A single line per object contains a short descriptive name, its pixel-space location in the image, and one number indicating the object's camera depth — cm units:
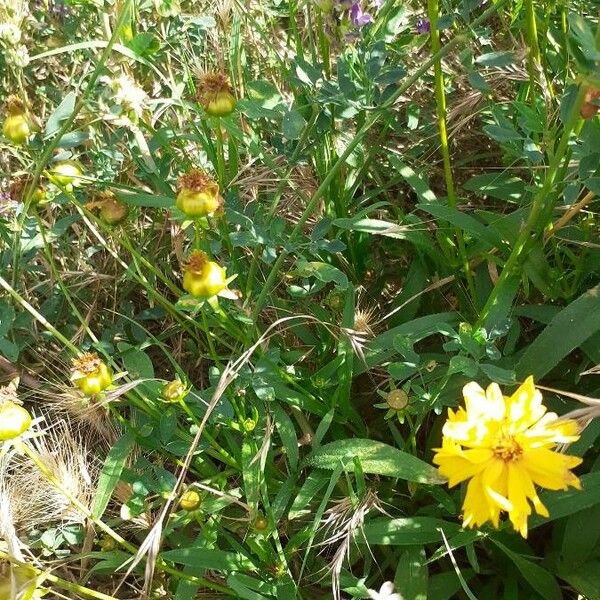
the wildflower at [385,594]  25
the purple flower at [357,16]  32
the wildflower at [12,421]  25
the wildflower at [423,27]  39
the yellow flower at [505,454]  21
